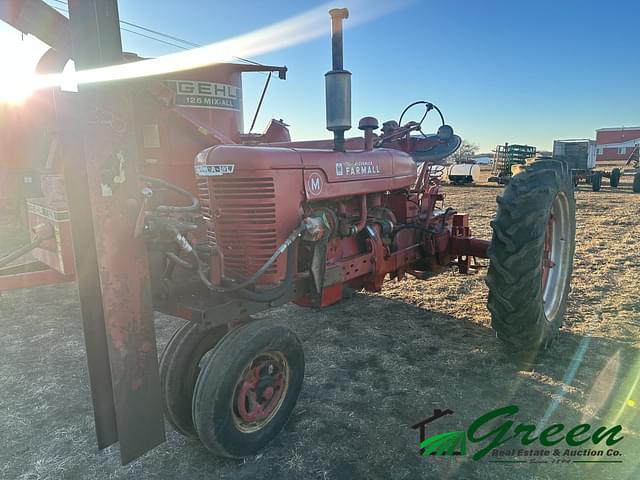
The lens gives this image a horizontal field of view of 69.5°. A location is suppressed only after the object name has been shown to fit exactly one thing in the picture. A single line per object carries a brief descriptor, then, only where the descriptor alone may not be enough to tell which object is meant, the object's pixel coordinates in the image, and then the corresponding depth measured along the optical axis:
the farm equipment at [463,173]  22.50
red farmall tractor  2.21
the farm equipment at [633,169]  16.58
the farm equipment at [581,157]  18.48
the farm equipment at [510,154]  25.56
